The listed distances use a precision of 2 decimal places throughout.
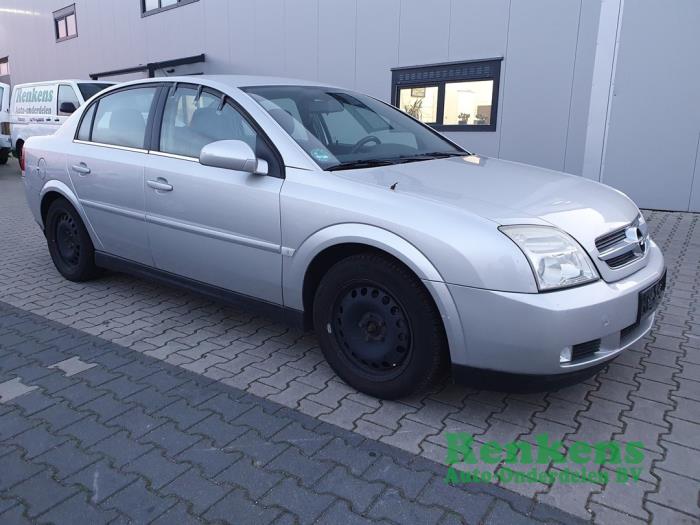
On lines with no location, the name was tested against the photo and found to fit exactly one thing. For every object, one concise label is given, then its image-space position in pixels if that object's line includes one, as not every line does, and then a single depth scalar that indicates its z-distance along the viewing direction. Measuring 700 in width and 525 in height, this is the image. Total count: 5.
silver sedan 2.39
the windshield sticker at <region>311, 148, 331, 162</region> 3.02
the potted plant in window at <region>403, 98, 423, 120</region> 9.38
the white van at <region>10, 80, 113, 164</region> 11.12
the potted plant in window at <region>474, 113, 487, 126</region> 8.56
